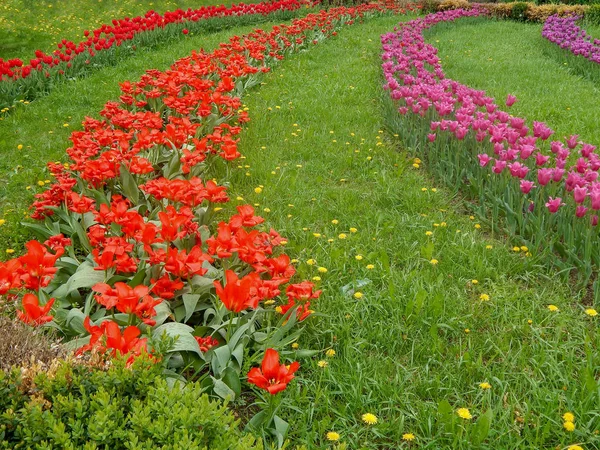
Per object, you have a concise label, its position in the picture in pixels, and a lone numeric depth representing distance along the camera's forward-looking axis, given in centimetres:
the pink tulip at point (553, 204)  321
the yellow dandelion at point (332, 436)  208
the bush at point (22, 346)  173
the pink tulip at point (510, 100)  483
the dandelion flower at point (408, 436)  213
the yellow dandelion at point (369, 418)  218
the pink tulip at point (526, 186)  345
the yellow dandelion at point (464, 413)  214
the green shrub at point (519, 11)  1593
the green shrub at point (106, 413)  152
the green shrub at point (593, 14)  1448
